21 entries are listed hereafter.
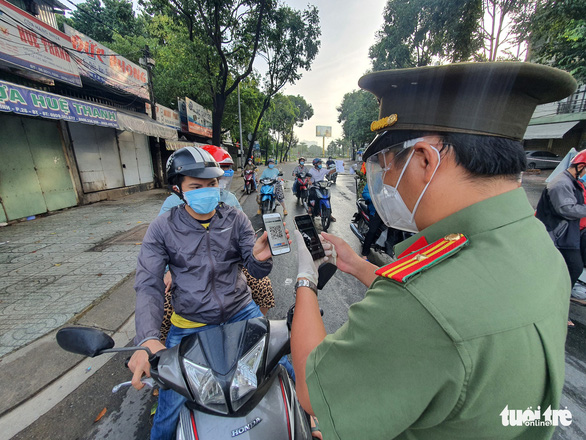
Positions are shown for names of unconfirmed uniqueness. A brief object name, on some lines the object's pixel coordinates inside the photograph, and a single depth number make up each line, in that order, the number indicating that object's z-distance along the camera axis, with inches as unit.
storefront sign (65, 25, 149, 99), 289.1
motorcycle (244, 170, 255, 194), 440.3
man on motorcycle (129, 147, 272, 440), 63.1
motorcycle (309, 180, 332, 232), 242.5
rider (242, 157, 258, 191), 444.5
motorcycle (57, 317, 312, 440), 41.3
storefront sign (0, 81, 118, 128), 188.5
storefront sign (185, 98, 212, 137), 538.4
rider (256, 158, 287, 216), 287.0
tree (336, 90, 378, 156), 1015.9
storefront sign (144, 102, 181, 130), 447.2
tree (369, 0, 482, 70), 426.3
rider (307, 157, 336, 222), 267.1
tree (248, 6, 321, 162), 461.1
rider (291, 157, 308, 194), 338.0
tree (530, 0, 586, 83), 334.3
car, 663.8
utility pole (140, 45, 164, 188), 493.9
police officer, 20.0
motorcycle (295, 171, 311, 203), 334.5
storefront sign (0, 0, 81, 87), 203.0
